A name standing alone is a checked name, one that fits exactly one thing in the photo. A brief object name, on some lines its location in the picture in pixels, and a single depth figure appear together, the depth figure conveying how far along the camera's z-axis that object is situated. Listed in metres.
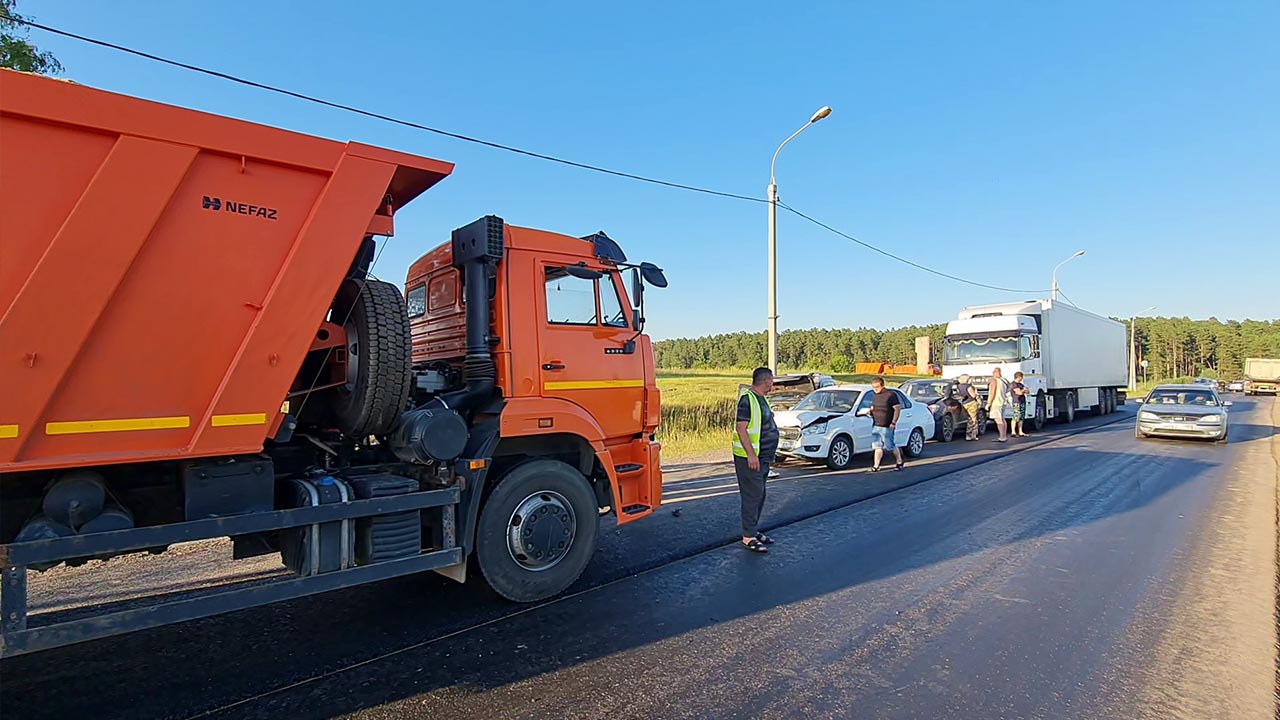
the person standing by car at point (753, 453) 6.12
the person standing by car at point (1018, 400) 16.73
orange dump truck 2.93
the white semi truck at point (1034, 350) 18.30
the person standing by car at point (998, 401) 15.55
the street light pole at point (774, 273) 15.24
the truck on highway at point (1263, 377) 48.66
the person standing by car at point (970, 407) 16.17
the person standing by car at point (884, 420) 11.16
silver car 14.30
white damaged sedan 11.42
